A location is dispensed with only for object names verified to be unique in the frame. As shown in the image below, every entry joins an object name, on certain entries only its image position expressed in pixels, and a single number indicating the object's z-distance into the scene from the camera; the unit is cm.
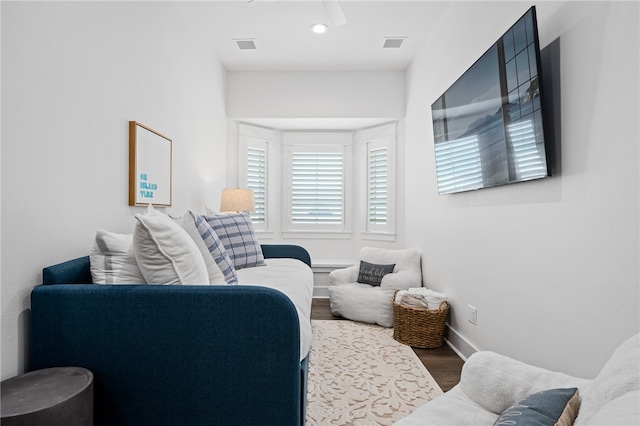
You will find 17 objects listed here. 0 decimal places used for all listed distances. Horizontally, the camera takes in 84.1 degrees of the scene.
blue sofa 127
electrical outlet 243
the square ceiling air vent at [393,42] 354
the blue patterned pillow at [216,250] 194
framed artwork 216
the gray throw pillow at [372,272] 368
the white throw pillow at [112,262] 147
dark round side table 95
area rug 187
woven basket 280
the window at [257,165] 457
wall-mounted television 162
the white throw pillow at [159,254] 138
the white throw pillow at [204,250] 185
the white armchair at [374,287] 335
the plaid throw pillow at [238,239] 278
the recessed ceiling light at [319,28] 326
